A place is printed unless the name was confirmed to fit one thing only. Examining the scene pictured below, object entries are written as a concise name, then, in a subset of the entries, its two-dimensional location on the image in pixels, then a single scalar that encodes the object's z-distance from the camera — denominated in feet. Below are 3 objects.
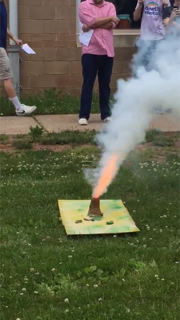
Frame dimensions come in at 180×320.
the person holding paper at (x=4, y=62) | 29.78
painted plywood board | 15.69
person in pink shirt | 28.20
